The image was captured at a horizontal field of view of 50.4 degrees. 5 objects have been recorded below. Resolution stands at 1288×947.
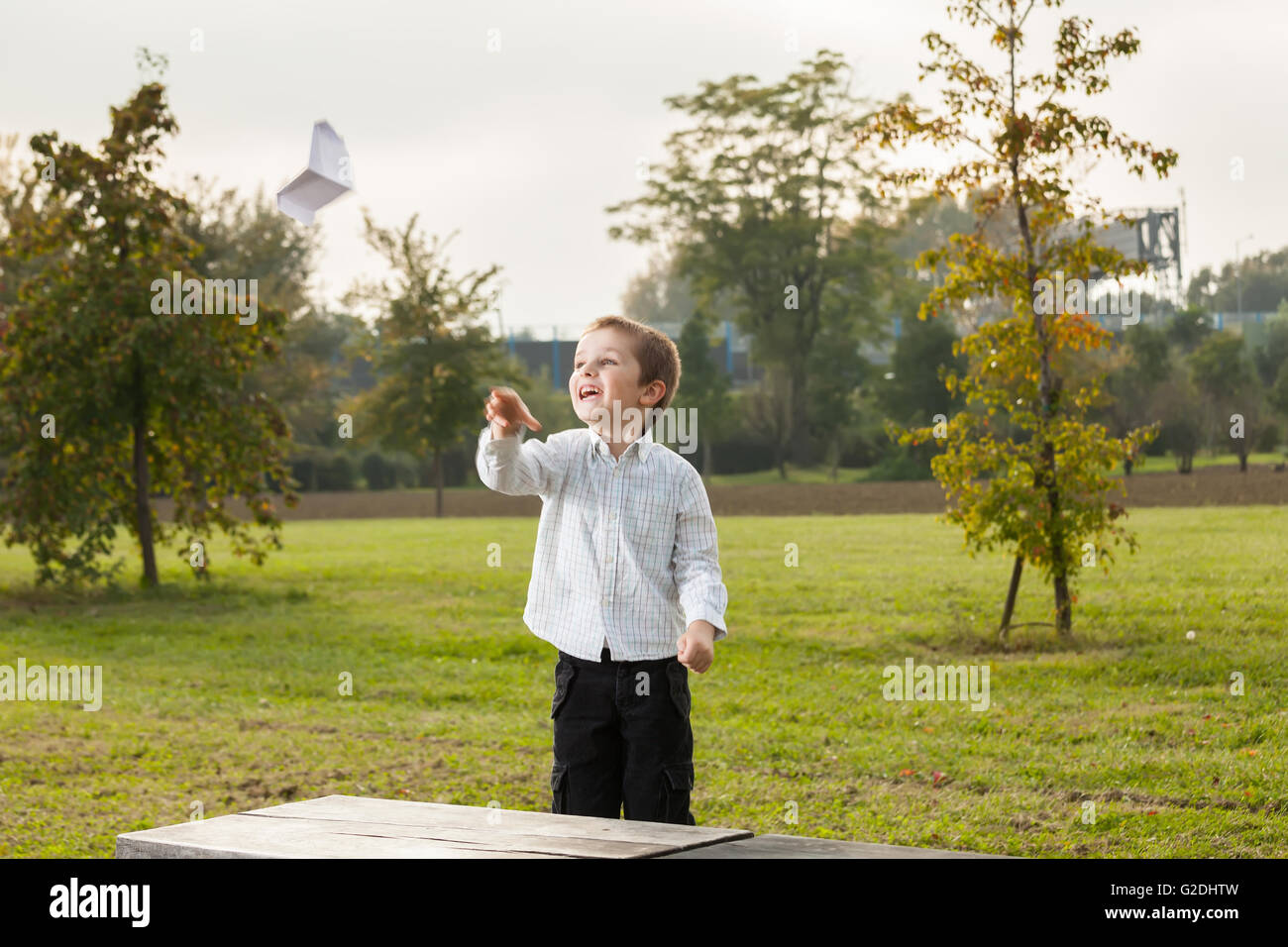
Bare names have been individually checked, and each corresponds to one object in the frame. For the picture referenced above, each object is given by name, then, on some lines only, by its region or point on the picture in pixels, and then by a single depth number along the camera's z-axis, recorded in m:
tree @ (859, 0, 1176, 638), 9.65
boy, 3.41
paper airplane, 3.23
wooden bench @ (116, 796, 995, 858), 2.52
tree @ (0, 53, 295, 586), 13.72
